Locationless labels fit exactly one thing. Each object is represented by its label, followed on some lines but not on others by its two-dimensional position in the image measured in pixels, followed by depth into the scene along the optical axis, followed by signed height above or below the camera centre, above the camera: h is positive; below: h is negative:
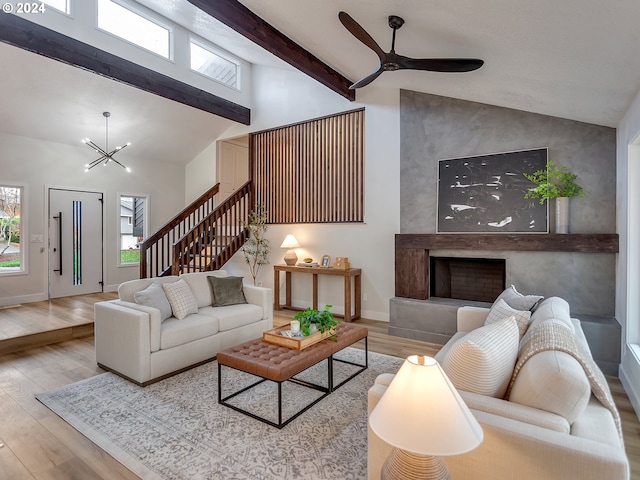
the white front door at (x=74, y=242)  6.37 -0.07
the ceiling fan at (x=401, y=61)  2.75 +1.47
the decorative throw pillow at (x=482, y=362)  1.58 -0.56
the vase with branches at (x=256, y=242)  6.57 -0.08
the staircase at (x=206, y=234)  5.70 +0.07
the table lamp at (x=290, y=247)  6.05 -0.16
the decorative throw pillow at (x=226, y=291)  4.26 -0.64
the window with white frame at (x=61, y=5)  4.26 +2.80
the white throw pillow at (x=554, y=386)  1.41 -0.61
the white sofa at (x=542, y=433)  1.22 -0.72
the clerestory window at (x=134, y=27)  4.79 +3.00
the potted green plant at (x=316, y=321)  3.14 -0.73
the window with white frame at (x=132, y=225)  7.42 +0.28
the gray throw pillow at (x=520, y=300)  2.96 -0.54
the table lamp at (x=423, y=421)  1.11 -0.59
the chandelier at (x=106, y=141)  5.65 +1.72
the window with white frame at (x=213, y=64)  5.98 +3.06
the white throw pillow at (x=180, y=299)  3.72 -0.64
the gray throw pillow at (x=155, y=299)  3.51 -0.60
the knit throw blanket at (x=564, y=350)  1.58 -0.54
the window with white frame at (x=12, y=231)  5.82 +0.12
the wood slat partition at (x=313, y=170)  5.71 +1.17
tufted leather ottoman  2.54 -0.92
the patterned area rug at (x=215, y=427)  2.13 -1.34
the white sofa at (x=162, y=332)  3.21 -0.93
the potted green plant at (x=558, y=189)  3.92 +0.53
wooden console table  5.38 -0.72
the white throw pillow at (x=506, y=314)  2.39 -0.56
